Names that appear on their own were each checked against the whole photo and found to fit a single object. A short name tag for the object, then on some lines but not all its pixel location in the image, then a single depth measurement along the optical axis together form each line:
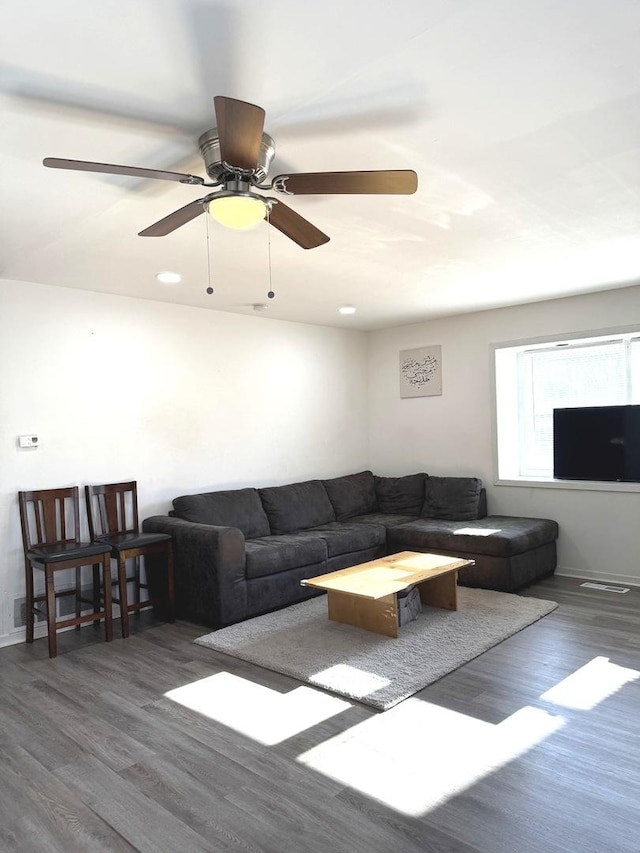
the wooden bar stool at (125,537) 3.97
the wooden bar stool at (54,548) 3.64
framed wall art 6.14
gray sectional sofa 4.12
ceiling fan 1.92
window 5.16
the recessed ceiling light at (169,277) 4.03
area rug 3.12
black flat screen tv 4.82
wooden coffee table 3.71
